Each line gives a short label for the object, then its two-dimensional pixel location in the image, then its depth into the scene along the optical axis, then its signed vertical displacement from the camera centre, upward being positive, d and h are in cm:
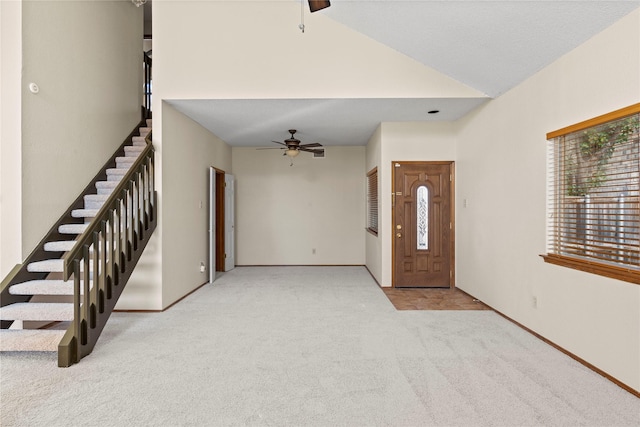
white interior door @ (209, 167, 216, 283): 574 -11
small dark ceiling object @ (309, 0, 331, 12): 276 +166
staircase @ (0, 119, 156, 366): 292 -57
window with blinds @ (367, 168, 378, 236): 635 +20
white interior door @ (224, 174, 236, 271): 689 -17
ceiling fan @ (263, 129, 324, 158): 550 +102
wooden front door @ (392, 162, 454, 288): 554 -22
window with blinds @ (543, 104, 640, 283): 244 +11
